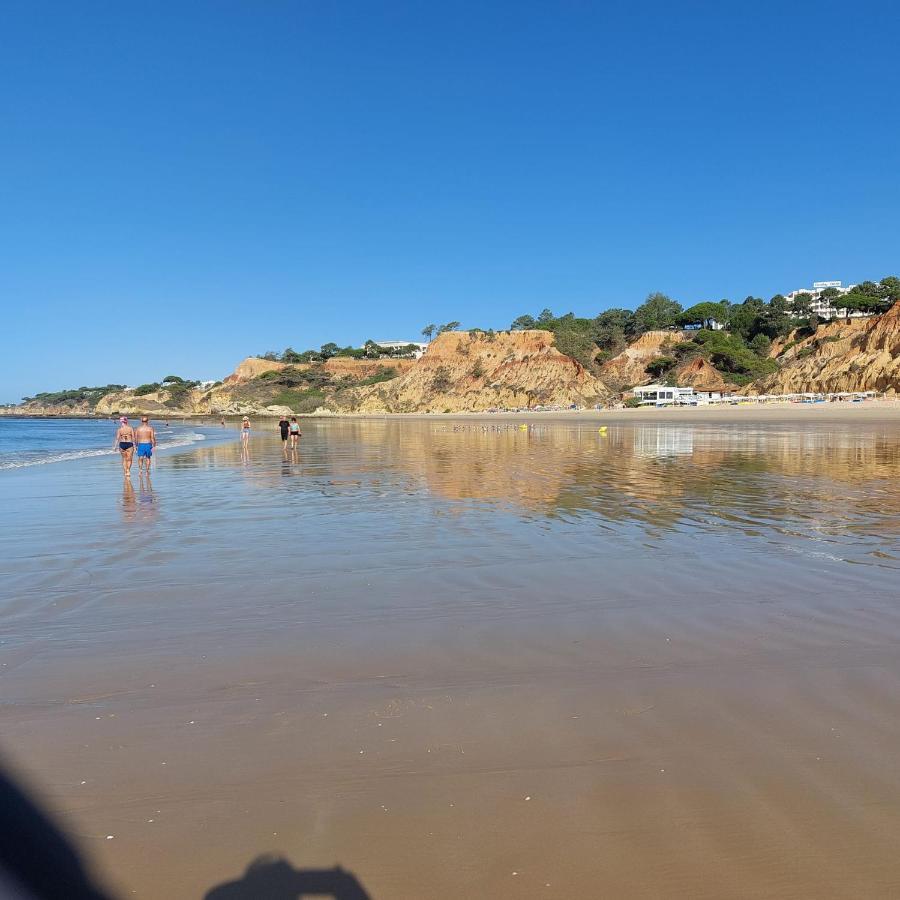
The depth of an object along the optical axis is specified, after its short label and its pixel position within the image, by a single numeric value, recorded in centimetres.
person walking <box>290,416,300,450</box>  2759
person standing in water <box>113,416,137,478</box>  1635
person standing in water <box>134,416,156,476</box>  1695
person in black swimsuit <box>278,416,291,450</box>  2999
